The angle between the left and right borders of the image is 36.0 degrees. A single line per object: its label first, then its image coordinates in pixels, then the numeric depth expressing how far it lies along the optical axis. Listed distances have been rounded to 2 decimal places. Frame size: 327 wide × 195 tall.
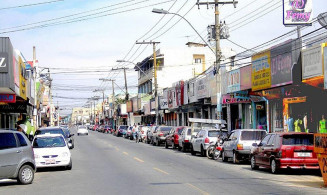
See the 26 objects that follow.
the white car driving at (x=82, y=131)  78.81
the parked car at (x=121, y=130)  71.50
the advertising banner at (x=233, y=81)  33.47
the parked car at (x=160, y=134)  41.88
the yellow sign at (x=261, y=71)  28.30
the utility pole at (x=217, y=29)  28.98
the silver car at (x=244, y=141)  22.06
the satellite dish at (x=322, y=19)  20.97
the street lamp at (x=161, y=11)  28.28
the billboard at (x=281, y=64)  25.61
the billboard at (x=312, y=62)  22.31
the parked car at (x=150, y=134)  45.75
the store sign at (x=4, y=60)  22.38
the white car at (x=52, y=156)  19.67
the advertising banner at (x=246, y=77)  31.17
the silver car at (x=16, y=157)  14.81
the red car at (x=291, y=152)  17.19
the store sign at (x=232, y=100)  33.31
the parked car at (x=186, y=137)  32.38
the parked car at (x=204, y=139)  27.12
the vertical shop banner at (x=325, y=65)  21.09
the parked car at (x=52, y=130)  27.21
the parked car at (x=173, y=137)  35.69
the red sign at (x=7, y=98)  26.73
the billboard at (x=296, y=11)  25.59
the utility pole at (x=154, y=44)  51.67
